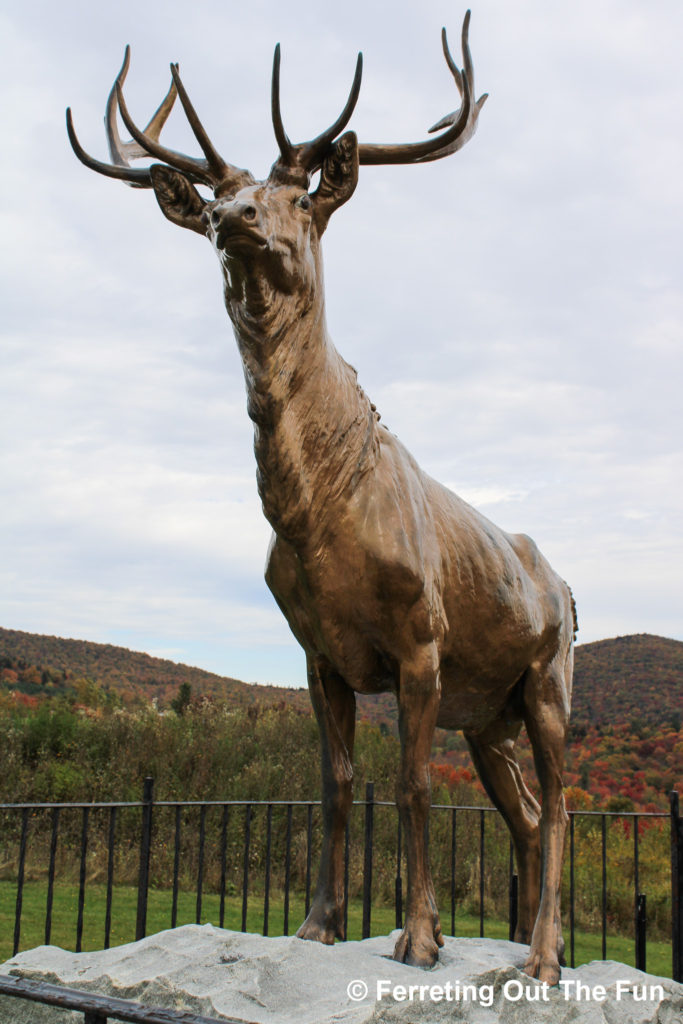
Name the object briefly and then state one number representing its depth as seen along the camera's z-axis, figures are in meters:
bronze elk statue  3.35
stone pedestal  2.84
